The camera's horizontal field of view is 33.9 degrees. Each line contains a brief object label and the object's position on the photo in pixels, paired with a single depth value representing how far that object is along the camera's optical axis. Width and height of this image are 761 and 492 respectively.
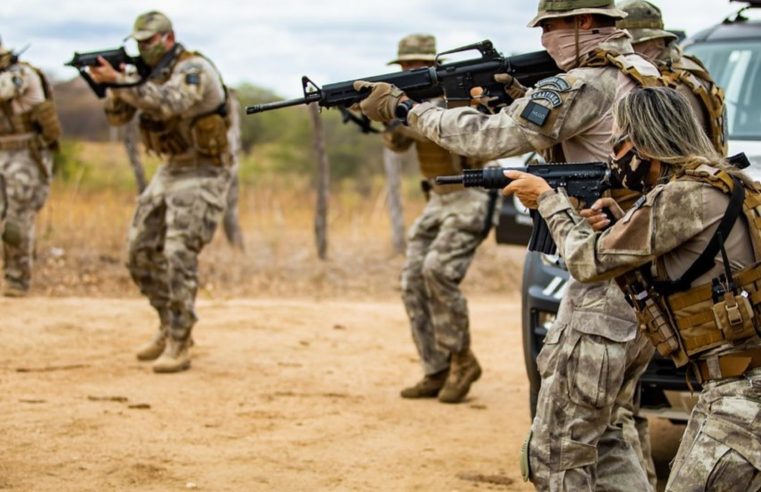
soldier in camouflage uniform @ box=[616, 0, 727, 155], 5.31
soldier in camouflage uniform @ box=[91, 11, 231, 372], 8.41
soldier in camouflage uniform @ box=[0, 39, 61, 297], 11.19
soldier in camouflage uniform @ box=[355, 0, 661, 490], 4.54
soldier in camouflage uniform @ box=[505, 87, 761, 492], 3.84
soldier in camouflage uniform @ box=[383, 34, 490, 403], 7.78
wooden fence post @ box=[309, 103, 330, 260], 14.68
